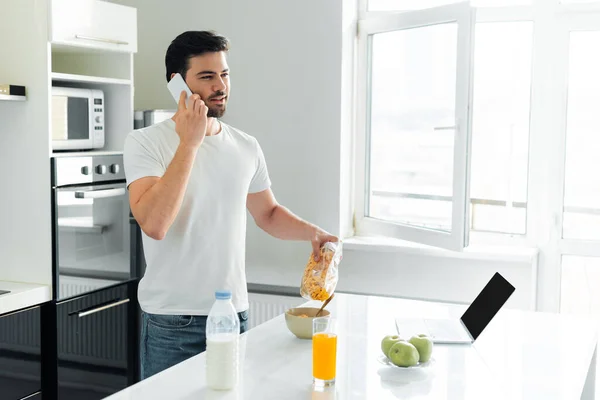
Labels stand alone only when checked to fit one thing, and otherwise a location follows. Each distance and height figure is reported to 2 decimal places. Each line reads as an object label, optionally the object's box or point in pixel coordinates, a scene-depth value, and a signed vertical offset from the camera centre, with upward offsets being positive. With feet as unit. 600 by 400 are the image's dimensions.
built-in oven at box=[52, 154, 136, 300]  10.05 -0.82
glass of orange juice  5.39 -1.30
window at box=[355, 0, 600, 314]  11.05 +0.55
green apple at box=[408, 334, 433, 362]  6.02 -1.40
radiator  12.13 -2.21
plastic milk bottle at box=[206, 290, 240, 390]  5.30 -1.25
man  6.99 -0.39
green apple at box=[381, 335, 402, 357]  6.00 -1.37
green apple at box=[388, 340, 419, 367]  5.84 -1.42
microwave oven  10.16 +0.64
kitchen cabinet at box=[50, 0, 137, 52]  9.80 +1.92
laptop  6.80 -1.42
